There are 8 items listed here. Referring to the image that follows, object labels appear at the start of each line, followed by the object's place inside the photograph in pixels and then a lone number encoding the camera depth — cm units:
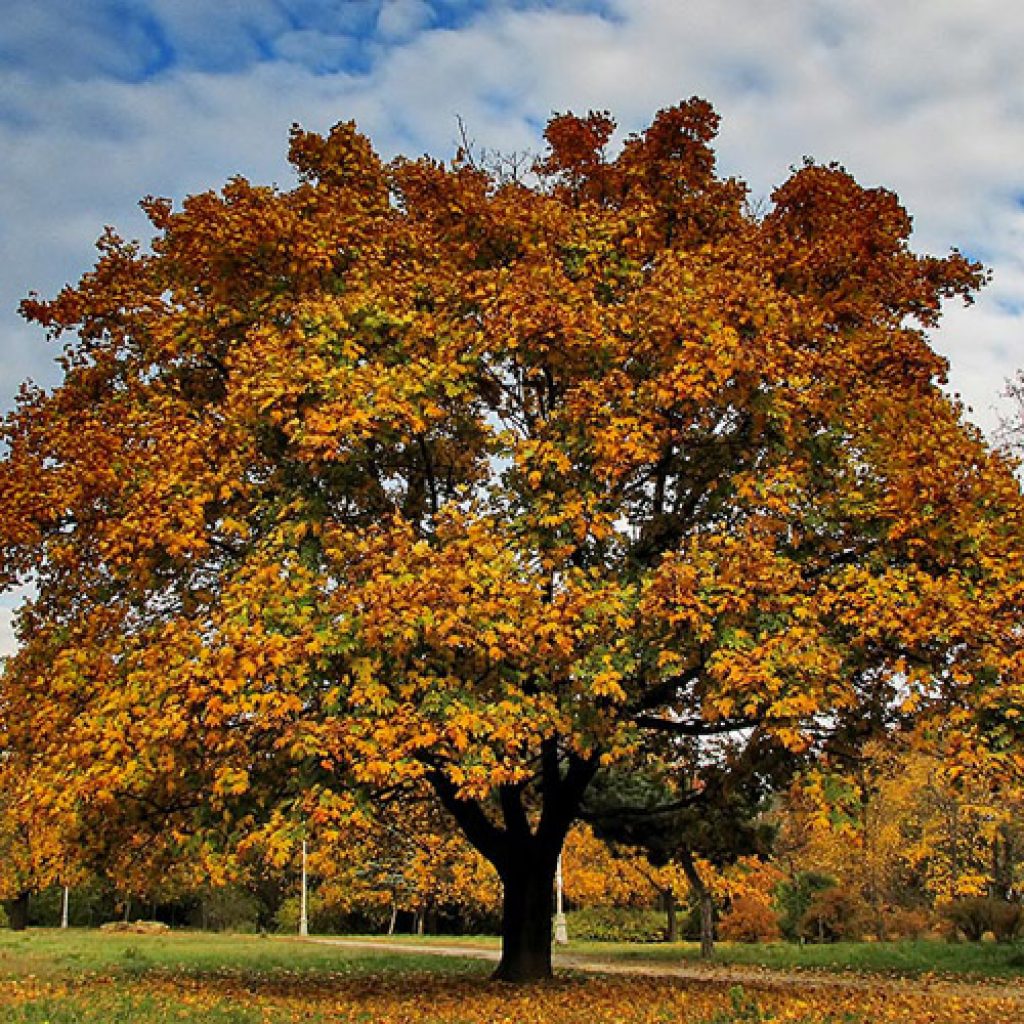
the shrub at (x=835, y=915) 3600
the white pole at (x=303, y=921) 4180
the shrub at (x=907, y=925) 3438
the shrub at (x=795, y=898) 3906
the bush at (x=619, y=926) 4041
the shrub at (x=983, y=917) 2398
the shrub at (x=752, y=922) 3844
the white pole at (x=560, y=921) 3534
